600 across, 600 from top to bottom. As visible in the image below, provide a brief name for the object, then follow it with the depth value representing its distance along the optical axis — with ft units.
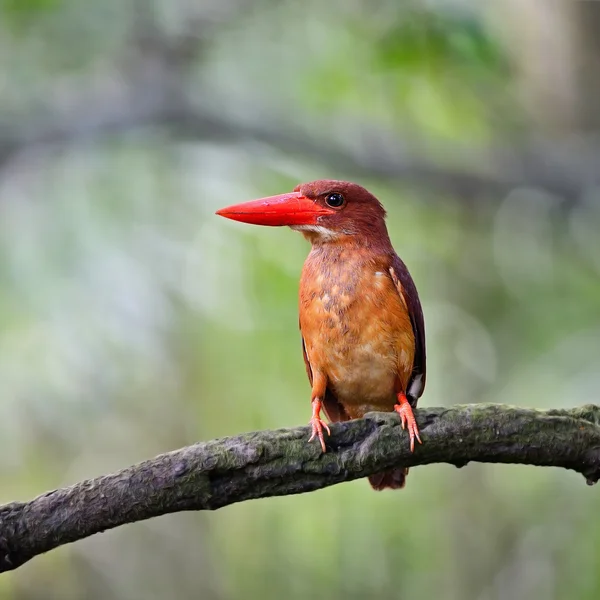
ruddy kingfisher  19.53
